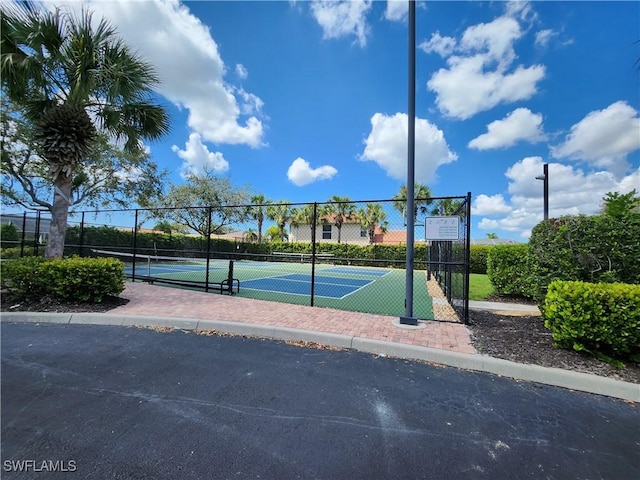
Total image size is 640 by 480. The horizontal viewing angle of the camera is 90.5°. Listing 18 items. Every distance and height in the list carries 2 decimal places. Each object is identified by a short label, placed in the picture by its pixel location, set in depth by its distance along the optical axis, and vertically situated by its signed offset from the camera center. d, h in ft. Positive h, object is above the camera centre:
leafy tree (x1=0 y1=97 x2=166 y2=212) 49.06 +13.13
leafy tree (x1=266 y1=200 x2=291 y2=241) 129.38 +13.90
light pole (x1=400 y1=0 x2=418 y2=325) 18.83 +5.01
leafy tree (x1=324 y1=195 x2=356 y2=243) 114.52 +13.89
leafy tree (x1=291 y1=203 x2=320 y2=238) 114.73 +12.52
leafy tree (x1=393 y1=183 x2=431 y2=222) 101.96 +20.27
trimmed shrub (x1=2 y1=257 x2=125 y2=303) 21.89 -2.52
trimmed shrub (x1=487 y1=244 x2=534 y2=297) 32.32 -1.57
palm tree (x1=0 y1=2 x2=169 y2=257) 22.12 +12.06
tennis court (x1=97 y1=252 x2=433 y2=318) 29.07 -4.79
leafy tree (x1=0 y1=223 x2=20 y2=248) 60.16 +1.53
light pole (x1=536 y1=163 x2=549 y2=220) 38.88 +9.20
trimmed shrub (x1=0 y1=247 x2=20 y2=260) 49.36 -1.87
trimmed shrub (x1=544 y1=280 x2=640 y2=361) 12.82 -2.52
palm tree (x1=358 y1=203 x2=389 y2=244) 107.65 +11.94
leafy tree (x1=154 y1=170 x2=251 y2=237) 90.79 +14.09
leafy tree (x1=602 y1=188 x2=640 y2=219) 17.13 +2.95
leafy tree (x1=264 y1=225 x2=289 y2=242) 138.62 +6.29
